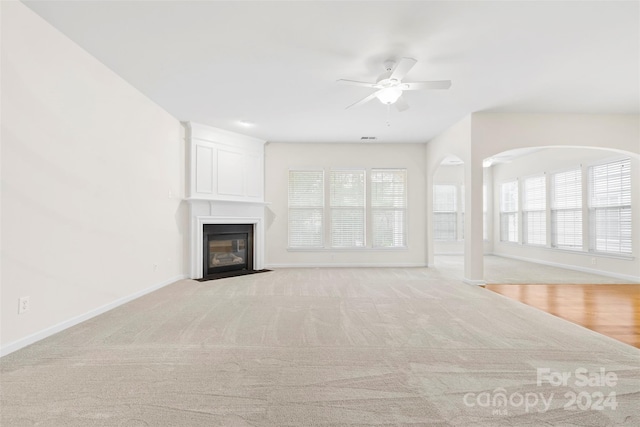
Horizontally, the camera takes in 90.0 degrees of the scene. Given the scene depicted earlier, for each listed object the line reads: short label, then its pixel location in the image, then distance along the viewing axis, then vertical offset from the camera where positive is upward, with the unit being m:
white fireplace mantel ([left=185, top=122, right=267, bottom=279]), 5.86 +0.71
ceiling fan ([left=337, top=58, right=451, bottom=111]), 3.15 +1.46
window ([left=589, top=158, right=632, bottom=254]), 5.88 +0.20
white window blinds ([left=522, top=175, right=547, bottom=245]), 7.94 +0.17
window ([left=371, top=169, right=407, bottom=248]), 7.44 +0.30
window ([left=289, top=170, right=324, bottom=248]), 7.31 +0.22
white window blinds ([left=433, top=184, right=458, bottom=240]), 9.76 +0.18
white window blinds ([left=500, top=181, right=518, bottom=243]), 9.03 +0.16
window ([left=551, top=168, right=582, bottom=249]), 6.89 +0.17
